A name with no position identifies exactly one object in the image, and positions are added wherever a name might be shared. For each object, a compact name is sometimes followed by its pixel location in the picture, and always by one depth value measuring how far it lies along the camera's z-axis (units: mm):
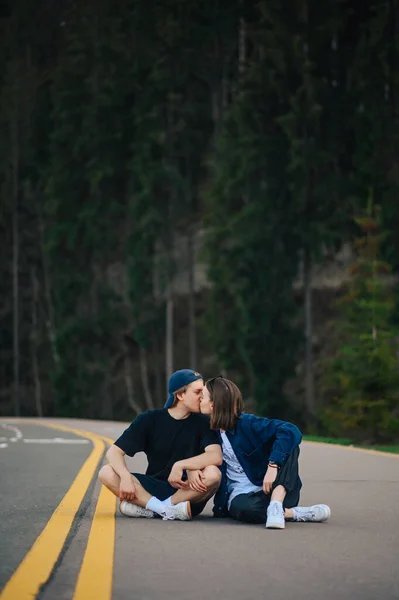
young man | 9969
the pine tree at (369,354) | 30844
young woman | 9797
